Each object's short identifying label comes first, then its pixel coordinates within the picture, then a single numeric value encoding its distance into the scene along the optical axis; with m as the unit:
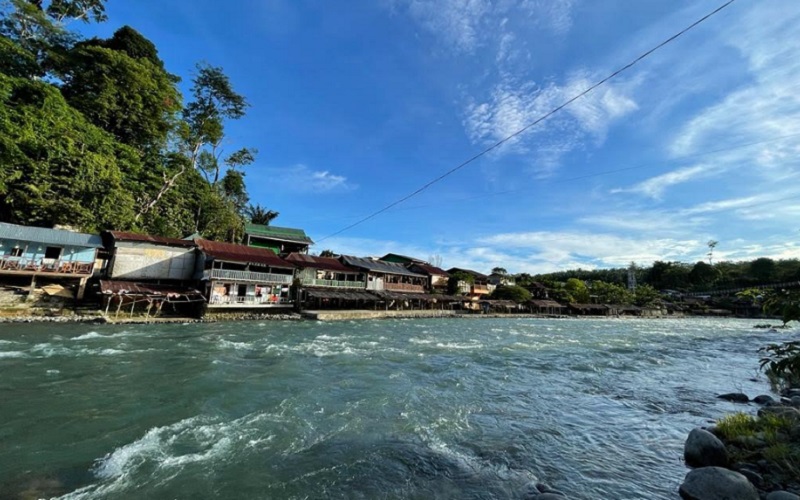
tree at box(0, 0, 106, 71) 22.67
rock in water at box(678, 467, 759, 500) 3.95
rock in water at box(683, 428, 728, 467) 5.16
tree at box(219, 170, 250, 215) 41.06
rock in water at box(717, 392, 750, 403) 8.92
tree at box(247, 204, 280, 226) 45.03
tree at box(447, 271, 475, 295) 45.91
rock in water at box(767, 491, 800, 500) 3.71
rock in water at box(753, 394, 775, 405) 8.64
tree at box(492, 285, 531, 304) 50.20
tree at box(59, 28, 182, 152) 24.70
